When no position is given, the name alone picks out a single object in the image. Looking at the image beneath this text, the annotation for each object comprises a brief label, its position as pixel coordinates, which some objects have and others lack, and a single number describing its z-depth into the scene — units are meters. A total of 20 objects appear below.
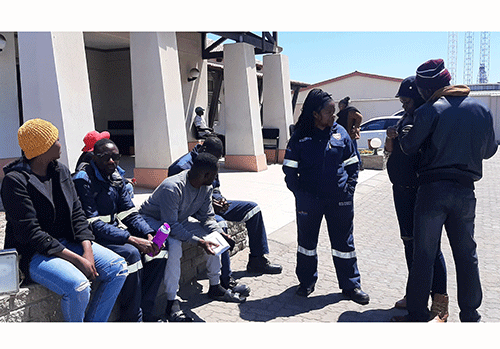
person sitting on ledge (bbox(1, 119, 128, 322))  2.86
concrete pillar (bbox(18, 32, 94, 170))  6.20
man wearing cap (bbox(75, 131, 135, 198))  4.14
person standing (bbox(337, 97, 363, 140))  8.41
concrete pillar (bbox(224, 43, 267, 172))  12.23
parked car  16.62
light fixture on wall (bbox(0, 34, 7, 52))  7.97
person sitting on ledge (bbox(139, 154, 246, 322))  3.75
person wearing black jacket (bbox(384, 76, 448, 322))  3.66
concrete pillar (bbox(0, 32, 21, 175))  8.43
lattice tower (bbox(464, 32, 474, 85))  73.78
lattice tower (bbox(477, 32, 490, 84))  66.56
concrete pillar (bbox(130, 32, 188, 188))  8.57
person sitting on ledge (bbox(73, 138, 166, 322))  3.36
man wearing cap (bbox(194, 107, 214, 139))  13.24
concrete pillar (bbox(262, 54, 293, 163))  14.38
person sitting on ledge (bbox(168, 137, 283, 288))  4.76
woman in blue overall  4.06
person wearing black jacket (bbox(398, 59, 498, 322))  3.16
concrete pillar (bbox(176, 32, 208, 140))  13.06
